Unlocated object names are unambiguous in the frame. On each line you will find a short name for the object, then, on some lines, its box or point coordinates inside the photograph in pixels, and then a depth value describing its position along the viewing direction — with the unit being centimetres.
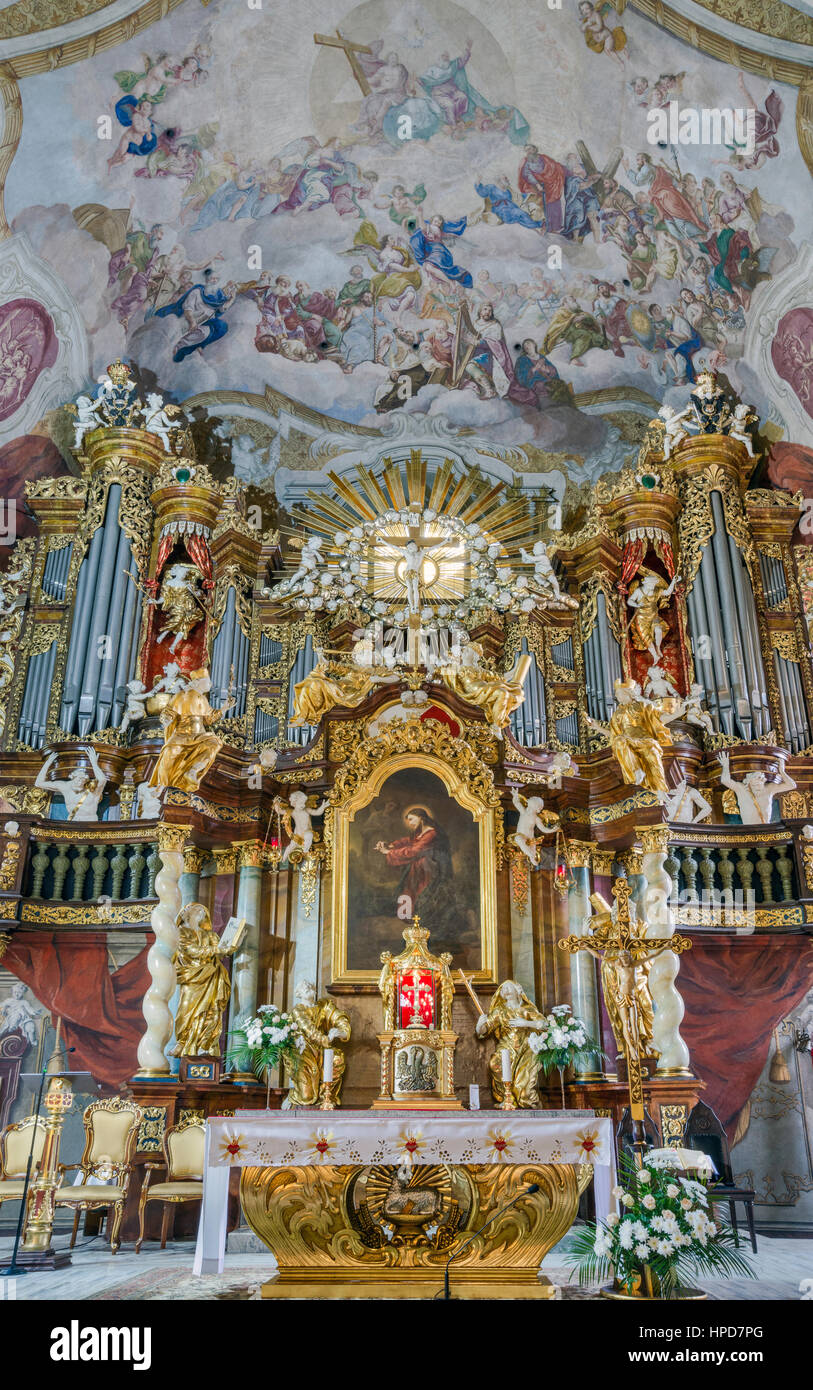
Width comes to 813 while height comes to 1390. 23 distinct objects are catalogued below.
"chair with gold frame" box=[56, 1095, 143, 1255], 988
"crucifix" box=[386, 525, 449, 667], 1368
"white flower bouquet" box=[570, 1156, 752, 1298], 574
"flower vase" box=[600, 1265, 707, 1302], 595
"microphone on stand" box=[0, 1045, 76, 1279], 809
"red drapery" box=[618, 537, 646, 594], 1428
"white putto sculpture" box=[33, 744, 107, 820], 1270
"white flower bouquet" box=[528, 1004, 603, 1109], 1059
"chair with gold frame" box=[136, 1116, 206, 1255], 985
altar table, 770
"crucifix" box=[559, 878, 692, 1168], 900
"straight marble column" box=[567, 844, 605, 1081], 1161
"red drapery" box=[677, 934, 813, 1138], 1158
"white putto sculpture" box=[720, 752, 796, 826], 1254
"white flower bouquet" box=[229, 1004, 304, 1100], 1048
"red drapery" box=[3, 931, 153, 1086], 1186
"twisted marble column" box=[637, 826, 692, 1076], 1048
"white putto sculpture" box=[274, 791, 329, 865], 1209
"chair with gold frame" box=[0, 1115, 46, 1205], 970
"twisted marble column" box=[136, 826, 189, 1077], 1066
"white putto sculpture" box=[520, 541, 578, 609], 1419
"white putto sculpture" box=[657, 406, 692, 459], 1455
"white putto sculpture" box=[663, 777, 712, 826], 1273
